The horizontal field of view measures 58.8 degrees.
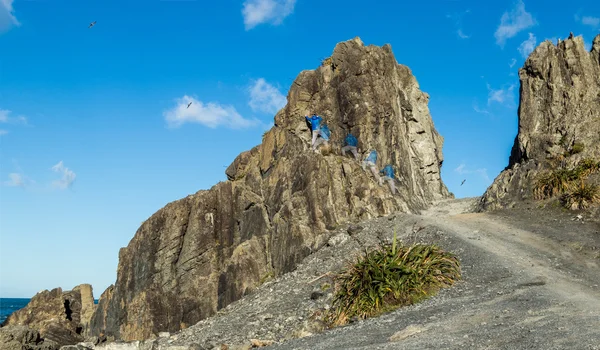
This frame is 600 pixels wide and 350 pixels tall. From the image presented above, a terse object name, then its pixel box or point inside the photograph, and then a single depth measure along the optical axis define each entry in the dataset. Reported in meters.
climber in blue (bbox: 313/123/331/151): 35.59
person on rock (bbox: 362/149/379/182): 34.97
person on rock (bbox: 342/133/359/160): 35.47
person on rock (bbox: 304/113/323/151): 36.16
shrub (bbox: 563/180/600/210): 26.11
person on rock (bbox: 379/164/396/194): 35.06
